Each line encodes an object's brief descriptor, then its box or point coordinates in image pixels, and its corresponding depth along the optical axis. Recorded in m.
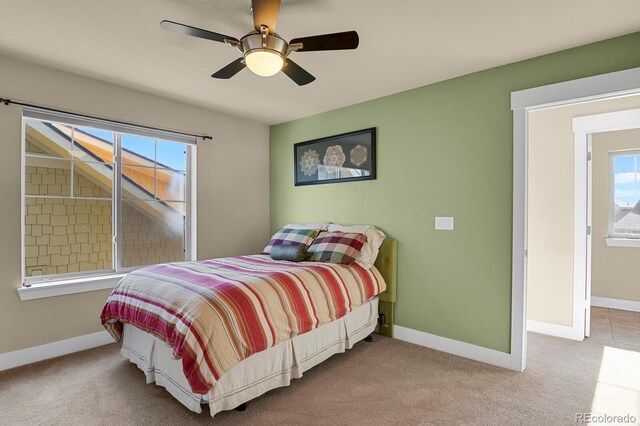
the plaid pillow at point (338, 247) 2.99
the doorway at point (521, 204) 2.49
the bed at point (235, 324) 1.80
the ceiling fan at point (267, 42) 1.69
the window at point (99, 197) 2.82
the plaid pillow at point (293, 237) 3.30
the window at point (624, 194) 4.25
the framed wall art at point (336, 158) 3.51
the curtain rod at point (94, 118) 2.54
